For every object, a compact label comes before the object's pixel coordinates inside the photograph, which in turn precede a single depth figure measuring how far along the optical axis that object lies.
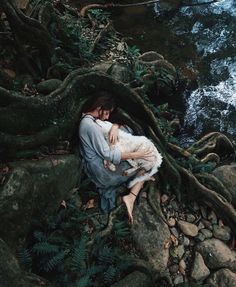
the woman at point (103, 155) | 3.72
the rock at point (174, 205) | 4.43
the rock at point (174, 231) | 4.21
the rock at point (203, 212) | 4.53
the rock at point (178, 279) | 3.95
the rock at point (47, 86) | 3.95
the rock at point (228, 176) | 4.87
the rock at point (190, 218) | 4.41
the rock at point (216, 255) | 4.15
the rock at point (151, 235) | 3.90
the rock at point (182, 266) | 4.05
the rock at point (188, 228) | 4.26
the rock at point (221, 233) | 4.42
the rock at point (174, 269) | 3.99
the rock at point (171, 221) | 4.25
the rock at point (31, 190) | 2.97
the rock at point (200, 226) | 4.41
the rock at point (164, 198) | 4.39
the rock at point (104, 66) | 5.53
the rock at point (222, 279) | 4.02
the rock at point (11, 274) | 2.37
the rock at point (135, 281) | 3.32
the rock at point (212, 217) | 4.52
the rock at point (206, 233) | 4.35
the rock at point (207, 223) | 4.46
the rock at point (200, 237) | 4.27
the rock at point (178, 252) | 4.08
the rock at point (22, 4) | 4.63
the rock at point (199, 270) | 4.04
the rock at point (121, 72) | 5.42
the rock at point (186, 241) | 4.22
